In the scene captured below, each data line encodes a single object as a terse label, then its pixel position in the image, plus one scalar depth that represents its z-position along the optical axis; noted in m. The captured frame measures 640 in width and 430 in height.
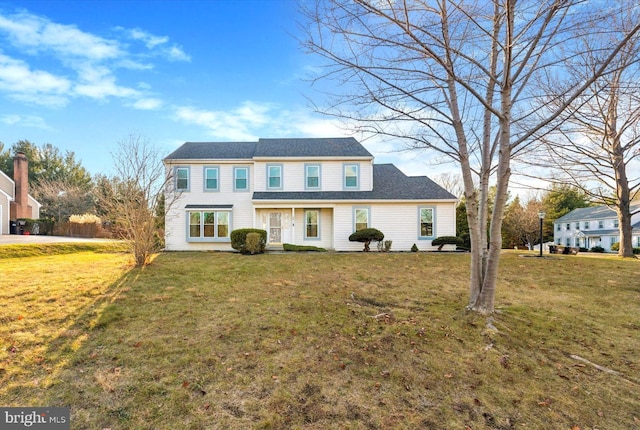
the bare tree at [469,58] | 4.55
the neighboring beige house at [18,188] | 24.77
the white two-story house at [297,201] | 15.99
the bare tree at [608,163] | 12.92
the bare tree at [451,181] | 35.09
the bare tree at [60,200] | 33.25
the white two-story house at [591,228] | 36.85
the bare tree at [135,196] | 8.76
